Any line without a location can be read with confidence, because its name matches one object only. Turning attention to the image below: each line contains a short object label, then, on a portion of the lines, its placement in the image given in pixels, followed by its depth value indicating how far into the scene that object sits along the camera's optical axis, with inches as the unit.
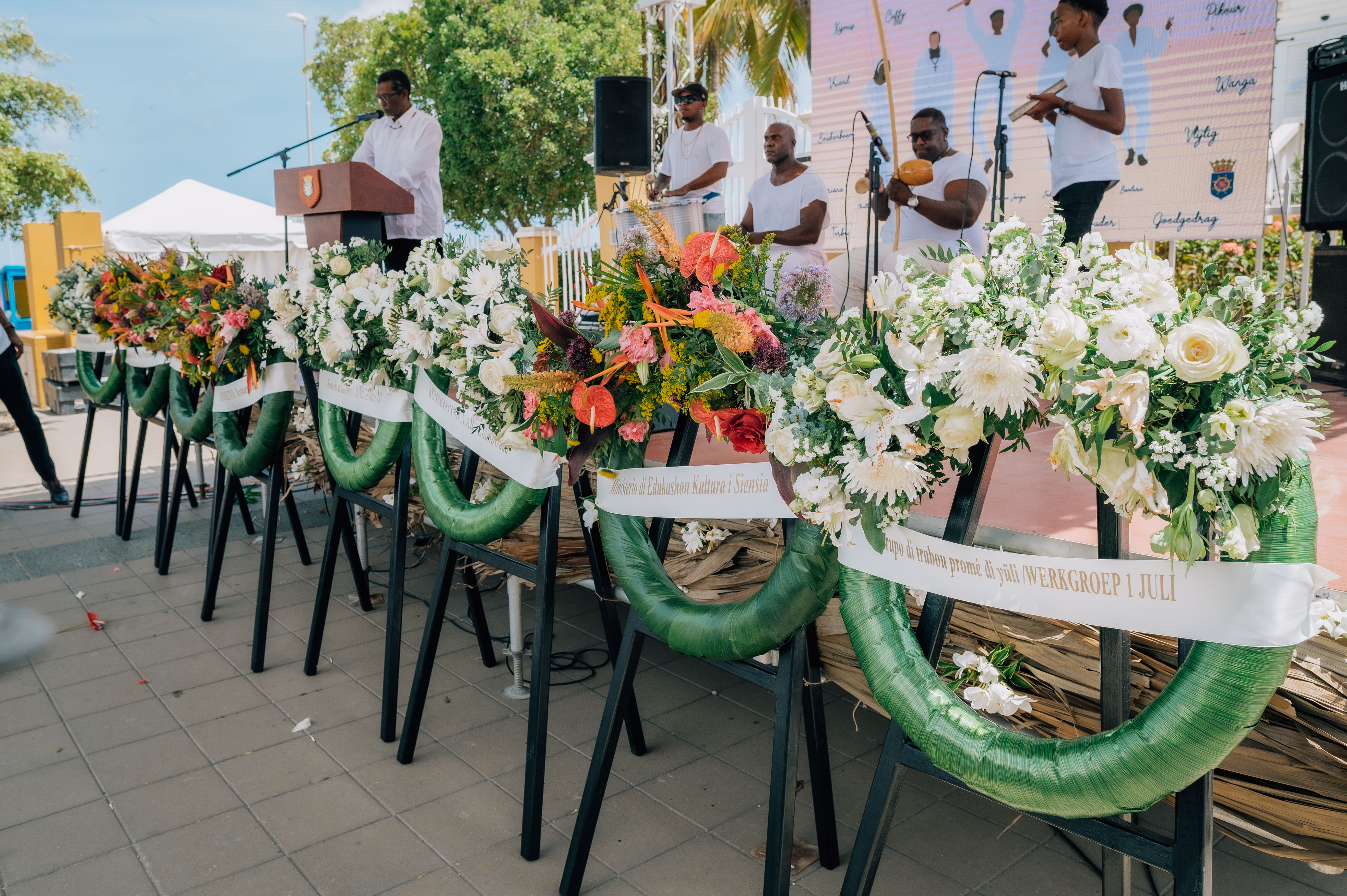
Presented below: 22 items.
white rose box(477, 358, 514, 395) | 97.1
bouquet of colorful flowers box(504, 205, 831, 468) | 78.8
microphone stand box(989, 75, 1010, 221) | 204.8
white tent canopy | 478.6
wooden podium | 176.9
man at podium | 219.3
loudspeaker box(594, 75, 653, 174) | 288.8
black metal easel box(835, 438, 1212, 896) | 65.9
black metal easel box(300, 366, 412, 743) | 131.6
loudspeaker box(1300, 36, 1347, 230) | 222.5
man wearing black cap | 259.9
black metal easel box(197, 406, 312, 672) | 157.4
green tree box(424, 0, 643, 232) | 795.4
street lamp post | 1021.8
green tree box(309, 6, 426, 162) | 847.7
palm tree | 471.5
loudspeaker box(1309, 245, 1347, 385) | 231.9
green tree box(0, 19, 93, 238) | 861.8
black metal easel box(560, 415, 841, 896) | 83.0
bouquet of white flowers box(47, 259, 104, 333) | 245.9
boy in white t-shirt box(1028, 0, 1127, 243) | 205.5
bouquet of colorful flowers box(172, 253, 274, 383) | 162.1
